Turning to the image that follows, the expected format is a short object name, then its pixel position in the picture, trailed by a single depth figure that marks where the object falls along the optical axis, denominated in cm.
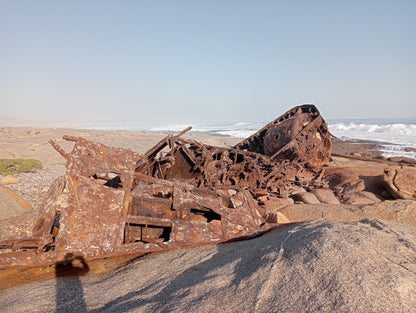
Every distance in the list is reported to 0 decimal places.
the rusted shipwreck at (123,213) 295
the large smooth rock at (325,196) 630
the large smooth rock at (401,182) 623
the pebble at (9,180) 785
